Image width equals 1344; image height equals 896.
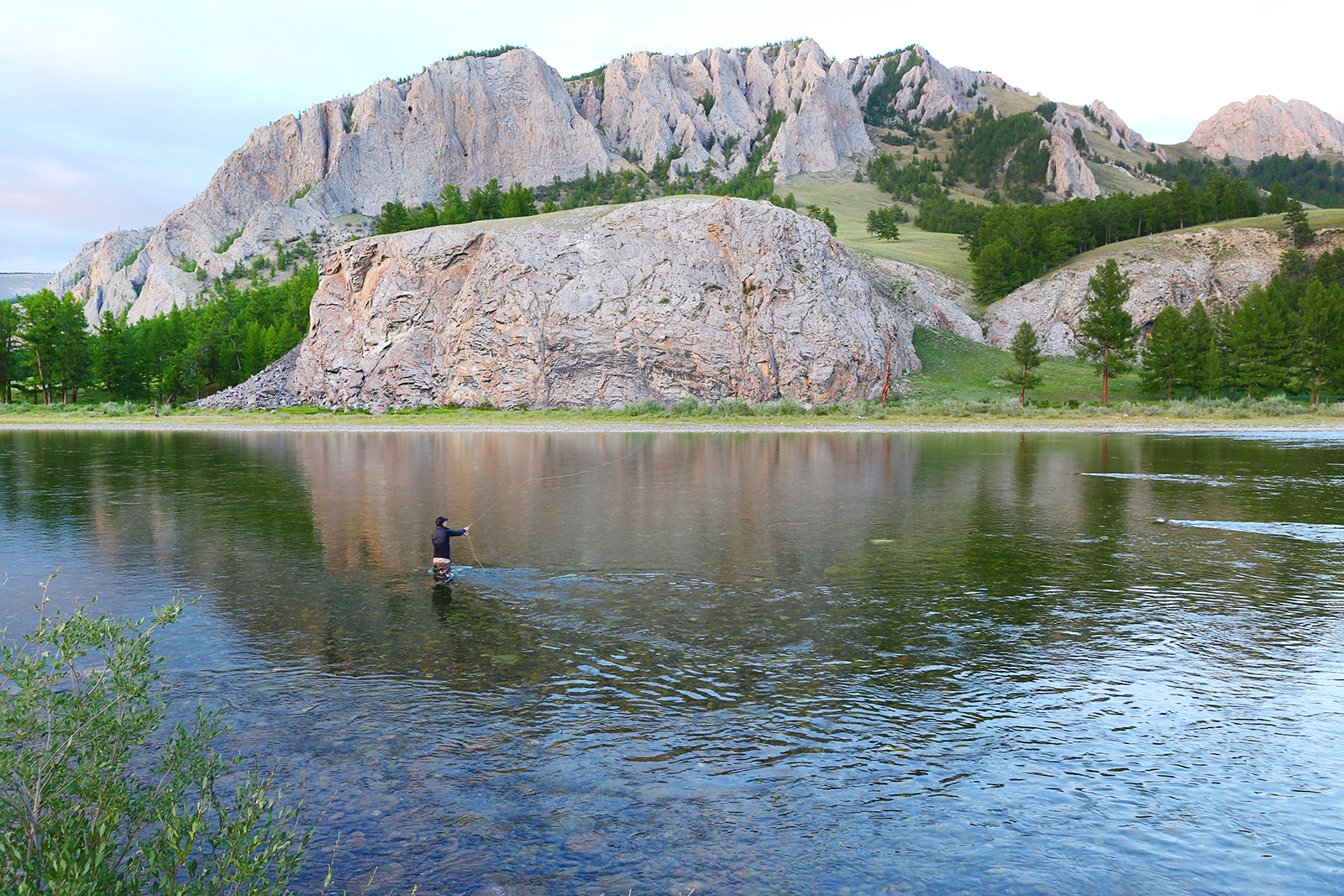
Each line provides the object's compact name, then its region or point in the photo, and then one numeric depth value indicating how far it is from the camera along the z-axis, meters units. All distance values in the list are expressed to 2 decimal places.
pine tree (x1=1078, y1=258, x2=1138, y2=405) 80.06
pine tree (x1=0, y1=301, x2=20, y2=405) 91.25
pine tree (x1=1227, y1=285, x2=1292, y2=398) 81.12
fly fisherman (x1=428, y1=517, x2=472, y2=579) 16.23
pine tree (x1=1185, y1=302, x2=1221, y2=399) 83.50
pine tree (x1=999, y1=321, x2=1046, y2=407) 81.81
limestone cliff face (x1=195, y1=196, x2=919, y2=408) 88.69
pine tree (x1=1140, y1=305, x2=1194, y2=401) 83.69
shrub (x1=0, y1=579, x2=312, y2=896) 4.55
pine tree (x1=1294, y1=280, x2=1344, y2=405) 77.62
